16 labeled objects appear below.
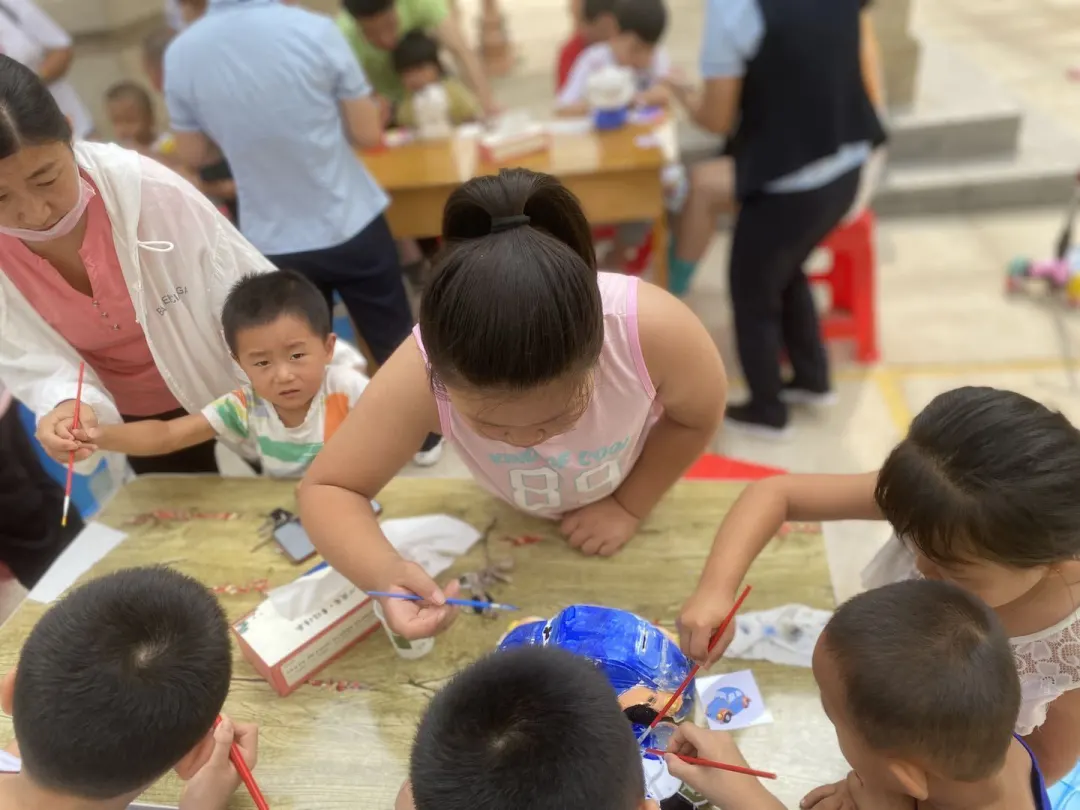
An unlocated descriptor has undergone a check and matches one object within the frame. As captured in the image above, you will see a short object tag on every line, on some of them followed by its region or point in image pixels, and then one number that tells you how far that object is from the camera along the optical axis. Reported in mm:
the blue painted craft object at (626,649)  999
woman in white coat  1305
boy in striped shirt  1452
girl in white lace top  917
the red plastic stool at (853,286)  3043
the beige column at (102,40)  4535
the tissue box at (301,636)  1170
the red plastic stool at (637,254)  3607
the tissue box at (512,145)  2867
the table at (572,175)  2730
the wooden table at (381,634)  1074
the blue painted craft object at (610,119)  2981
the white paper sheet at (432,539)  1366
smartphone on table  1387
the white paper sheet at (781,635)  1186
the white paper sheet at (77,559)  1371
